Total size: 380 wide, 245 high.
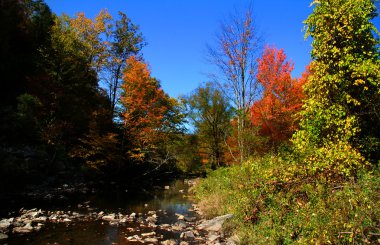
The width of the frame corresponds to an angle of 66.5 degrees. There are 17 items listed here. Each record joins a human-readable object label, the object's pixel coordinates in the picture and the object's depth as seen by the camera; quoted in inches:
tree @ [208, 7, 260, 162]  737.0
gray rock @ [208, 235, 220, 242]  376.8
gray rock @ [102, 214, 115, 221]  507.2
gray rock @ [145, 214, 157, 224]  508.5
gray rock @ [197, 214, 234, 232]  426.8
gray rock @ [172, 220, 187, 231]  463.5
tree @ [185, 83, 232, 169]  1383.0
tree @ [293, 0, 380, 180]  383.6
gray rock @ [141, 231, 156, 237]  412.8
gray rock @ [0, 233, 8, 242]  356.5
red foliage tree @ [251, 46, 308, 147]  868.0
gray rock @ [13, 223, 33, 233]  397.1
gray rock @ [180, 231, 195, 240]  404.3
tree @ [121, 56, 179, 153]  1136.2
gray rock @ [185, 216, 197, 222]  527.3
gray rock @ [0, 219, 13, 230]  408.7
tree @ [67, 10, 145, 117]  1337.4
